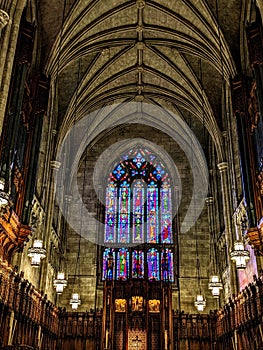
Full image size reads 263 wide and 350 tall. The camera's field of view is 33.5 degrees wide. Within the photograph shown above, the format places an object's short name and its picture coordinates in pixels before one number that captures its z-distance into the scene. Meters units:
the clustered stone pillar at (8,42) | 13.96
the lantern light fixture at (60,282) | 18.80
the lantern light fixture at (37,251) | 14.98
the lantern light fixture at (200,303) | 22.23
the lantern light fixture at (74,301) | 21.83
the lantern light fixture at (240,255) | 14.72
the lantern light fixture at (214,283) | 19.08
